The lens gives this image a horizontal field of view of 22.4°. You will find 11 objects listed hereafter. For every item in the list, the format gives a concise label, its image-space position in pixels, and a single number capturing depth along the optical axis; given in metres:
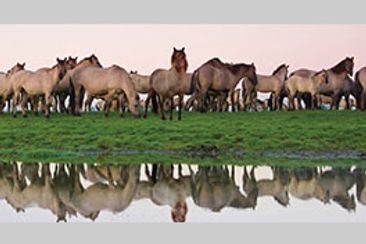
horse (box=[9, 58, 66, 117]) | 28.84
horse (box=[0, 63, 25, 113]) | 30.91
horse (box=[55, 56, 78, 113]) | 30.89
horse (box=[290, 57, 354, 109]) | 34.44
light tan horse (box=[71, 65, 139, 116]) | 28.70
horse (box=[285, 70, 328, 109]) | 33.62
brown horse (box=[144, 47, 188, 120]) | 26.47
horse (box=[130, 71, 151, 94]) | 35.06
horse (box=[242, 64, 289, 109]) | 34.72
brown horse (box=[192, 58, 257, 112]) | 30.89
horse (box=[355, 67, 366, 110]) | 33.74
